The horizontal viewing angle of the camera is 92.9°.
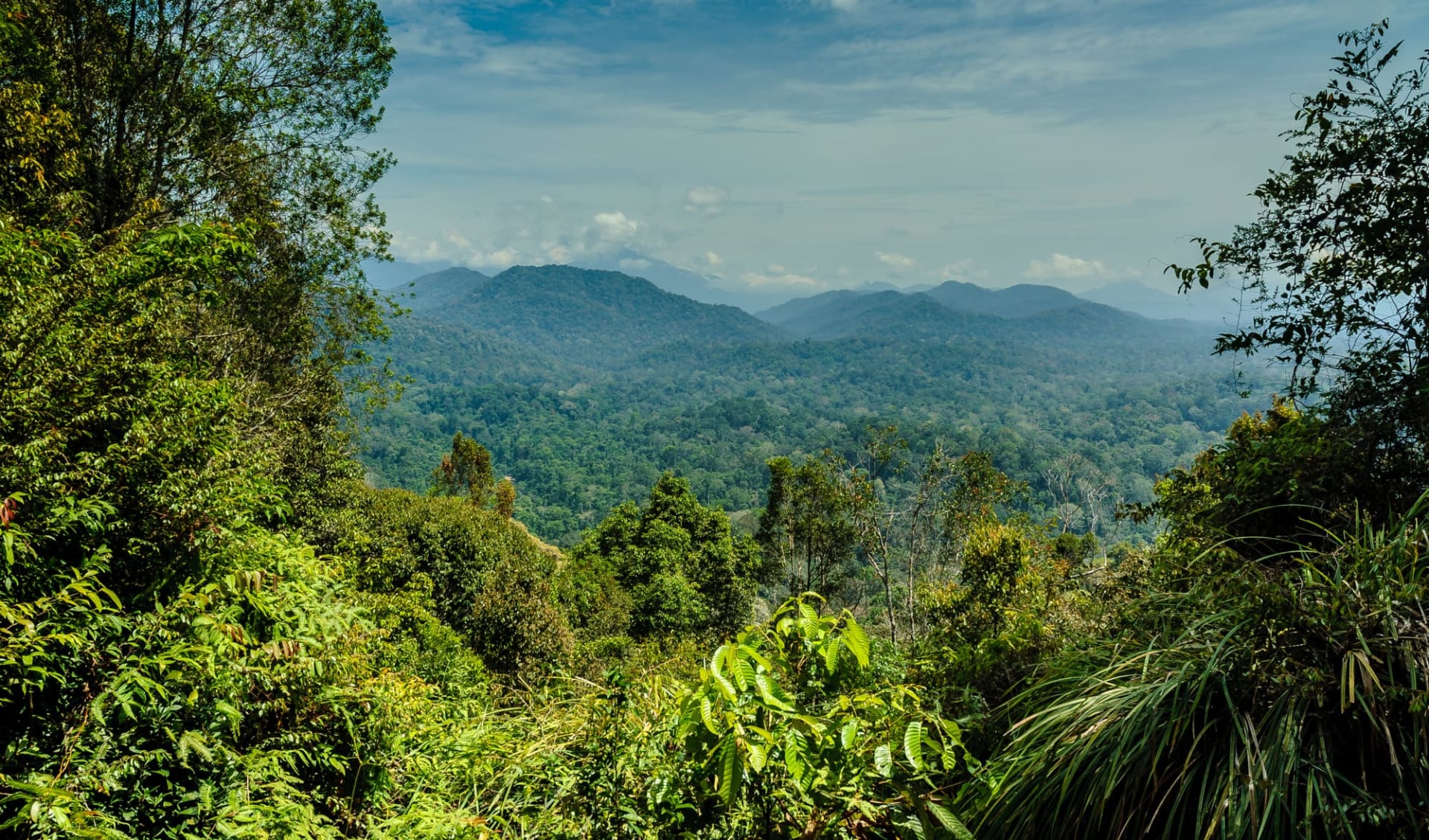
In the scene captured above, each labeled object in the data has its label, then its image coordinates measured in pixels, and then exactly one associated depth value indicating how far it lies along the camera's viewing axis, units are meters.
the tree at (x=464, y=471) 35.94
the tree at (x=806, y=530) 24.27
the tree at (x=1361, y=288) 2.99
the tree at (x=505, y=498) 35.19
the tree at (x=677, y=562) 21.92
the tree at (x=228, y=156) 5.59
